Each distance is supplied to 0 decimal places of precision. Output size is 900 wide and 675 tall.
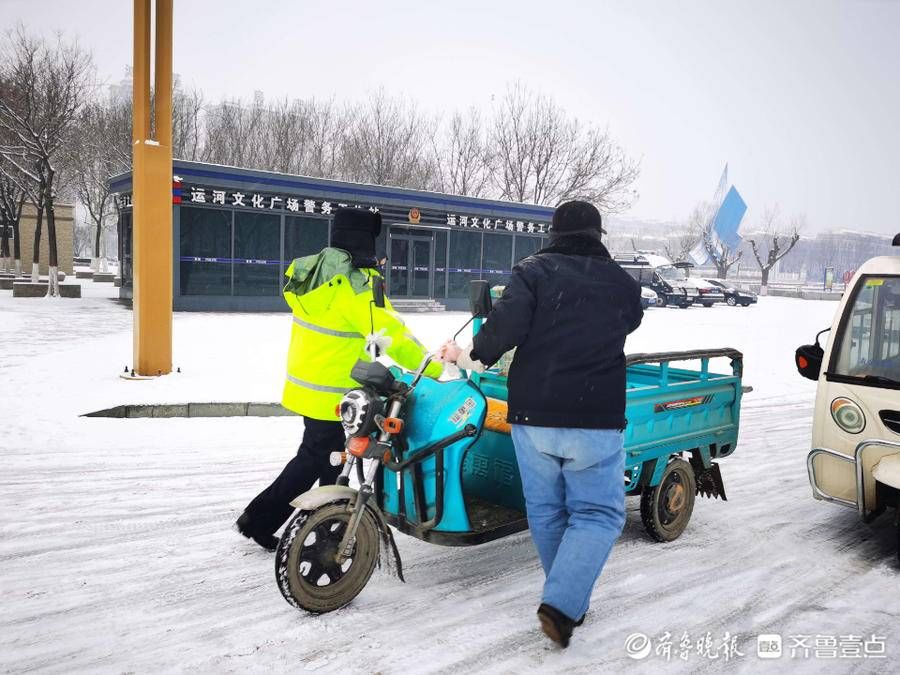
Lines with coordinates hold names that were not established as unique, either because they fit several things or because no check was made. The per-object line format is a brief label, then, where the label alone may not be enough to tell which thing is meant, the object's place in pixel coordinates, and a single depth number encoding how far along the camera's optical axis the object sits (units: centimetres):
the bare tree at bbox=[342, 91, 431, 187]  4103
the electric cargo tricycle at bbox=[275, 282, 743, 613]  322
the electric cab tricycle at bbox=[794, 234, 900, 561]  424
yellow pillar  854
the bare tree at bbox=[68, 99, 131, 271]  3348
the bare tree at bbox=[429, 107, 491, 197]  4028
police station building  2034
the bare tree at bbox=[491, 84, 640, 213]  3728
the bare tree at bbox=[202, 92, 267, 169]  4088
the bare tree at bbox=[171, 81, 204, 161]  3850
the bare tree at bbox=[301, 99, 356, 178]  4166
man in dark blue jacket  305
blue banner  5291
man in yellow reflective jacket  363
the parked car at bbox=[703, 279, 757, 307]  3481
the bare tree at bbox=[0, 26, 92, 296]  2180
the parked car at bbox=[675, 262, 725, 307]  3245
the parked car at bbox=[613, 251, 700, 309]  3145
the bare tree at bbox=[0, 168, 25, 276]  2869
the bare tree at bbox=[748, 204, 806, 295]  5750
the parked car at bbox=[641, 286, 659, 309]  2934
